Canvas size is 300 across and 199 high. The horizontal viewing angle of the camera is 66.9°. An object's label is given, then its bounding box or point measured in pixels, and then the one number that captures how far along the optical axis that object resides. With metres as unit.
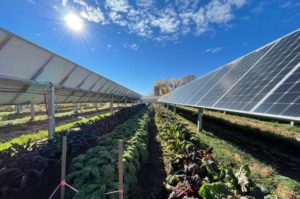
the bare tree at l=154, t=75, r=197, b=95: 113.49
